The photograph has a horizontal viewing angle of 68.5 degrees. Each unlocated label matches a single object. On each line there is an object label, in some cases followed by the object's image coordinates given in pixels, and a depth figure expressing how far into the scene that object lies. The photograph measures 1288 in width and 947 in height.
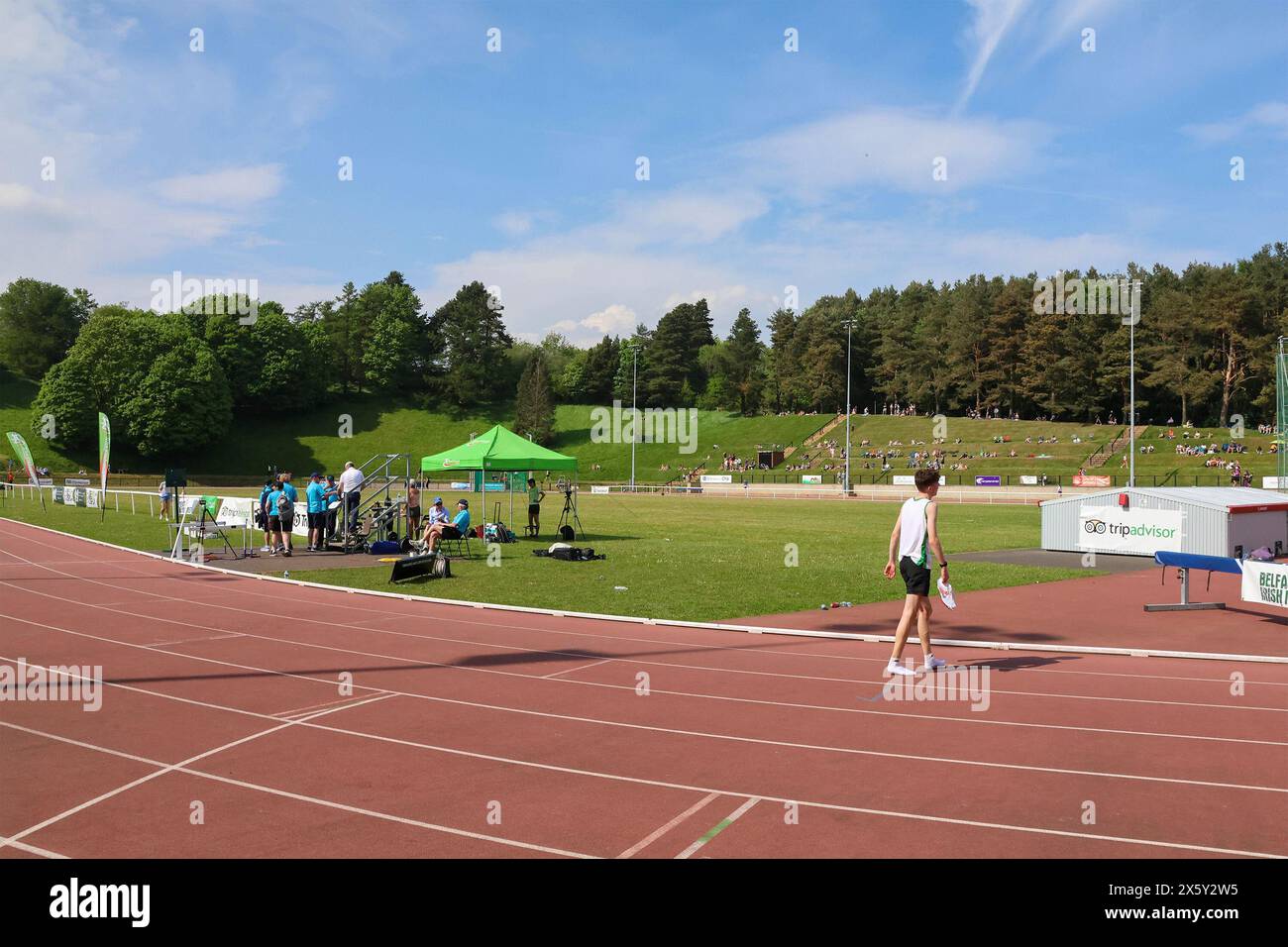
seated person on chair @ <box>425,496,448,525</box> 22.88
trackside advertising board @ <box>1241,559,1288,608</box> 12.66
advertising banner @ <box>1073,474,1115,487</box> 63.69
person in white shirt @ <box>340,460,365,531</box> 23.80
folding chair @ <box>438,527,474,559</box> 22.11
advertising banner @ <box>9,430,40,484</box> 36.09
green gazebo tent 25.66
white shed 21.77
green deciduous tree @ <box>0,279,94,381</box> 105.44
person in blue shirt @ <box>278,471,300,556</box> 22.20
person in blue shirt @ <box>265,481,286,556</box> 23.12
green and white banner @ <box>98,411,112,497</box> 30.58
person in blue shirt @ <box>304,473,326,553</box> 23.22
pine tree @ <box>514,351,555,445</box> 105.00
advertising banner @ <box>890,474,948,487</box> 70.82
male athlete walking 9.65
